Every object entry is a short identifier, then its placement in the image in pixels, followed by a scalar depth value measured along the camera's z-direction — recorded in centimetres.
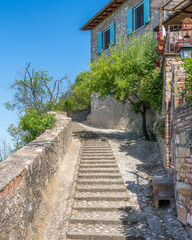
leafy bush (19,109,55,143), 805
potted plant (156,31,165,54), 775
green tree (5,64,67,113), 1231
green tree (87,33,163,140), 951
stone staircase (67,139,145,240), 434
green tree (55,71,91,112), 1814
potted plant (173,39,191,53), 700
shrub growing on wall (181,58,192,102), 381
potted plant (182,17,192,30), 784
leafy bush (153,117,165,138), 670
